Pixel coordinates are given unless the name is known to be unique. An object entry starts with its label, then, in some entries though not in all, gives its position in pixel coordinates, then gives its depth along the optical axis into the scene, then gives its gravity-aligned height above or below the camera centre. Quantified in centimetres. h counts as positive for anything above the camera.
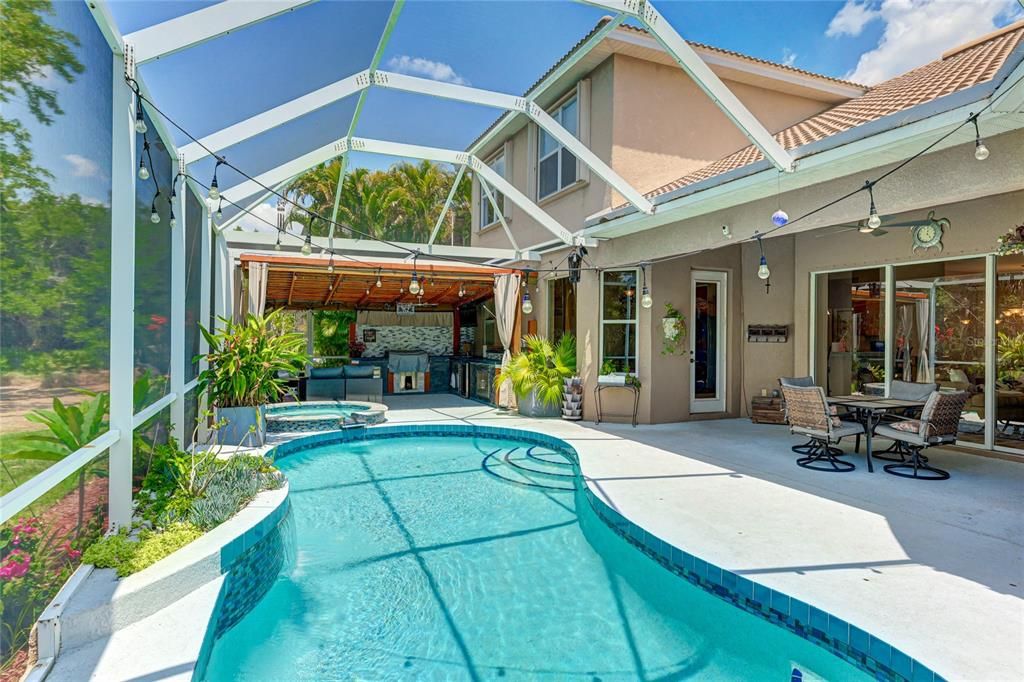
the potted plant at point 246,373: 689 -44
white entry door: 966 +3
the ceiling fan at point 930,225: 618 +149
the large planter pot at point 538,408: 1016 -127
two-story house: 589 +152
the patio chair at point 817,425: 608 -94
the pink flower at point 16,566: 218 -98
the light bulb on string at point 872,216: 461 +115
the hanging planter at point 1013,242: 423 +87
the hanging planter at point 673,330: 923 +24
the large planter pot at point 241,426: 715 -118
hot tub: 890 -136
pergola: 1045 +136
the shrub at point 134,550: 311 -132
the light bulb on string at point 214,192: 485 +135
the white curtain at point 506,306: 1130 +78
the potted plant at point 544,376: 1005 -64
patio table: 616 -71
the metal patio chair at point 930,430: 556 -91
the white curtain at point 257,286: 990 +101
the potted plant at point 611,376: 921 -58
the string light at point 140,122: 342 +141
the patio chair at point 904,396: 673 -66
